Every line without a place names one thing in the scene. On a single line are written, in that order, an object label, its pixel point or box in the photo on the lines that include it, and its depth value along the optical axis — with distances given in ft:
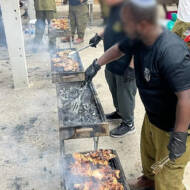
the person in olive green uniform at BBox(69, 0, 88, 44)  23.21
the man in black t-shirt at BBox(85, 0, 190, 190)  5.41
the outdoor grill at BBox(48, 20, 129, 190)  7.15
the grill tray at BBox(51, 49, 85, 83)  12.55
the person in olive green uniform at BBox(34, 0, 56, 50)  21.36
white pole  13.97
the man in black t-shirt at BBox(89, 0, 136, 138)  10.44
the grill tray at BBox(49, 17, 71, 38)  19.76
